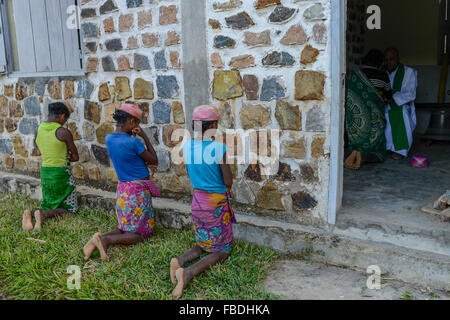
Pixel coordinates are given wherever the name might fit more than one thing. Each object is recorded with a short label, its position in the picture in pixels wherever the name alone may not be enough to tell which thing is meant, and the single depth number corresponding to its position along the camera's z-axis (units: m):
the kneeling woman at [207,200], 2.90
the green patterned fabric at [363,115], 4.92
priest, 5.27
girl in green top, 4.15
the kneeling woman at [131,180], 3.43
